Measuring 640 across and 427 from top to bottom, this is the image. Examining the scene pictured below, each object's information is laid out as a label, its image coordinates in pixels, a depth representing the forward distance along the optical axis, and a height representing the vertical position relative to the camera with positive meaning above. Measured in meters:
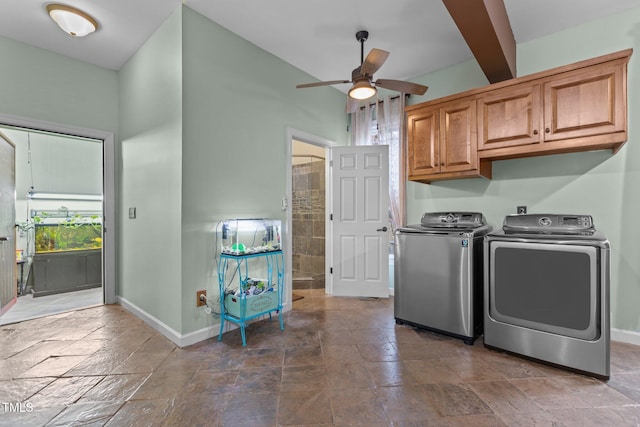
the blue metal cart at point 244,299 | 2.46 -0.77
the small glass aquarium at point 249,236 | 2.65 -0.24
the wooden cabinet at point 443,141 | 2.81 +0.71
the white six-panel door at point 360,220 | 3.79 -0.12
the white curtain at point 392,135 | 3.71 +1.01
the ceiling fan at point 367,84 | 2.43 +1.15
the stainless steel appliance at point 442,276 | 2.46 -0.59
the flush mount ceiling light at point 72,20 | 2.40 +1.63
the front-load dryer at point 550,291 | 1.94 -0.58
